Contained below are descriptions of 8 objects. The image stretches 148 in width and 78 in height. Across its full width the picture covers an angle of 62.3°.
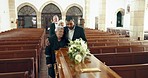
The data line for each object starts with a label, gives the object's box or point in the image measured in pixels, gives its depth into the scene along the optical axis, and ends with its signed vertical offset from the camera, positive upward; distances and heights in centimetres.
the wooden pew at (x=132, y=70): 191 -57
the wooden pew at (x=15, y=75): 163 -55
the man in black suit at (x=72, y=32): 257 +5
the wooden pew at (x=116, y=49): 323 -40
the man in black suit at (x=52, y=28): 328 +17
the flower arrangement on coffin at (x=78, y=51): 181 -25
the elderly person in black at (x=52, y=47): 244 -26
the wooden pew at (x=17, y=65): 234 -60
